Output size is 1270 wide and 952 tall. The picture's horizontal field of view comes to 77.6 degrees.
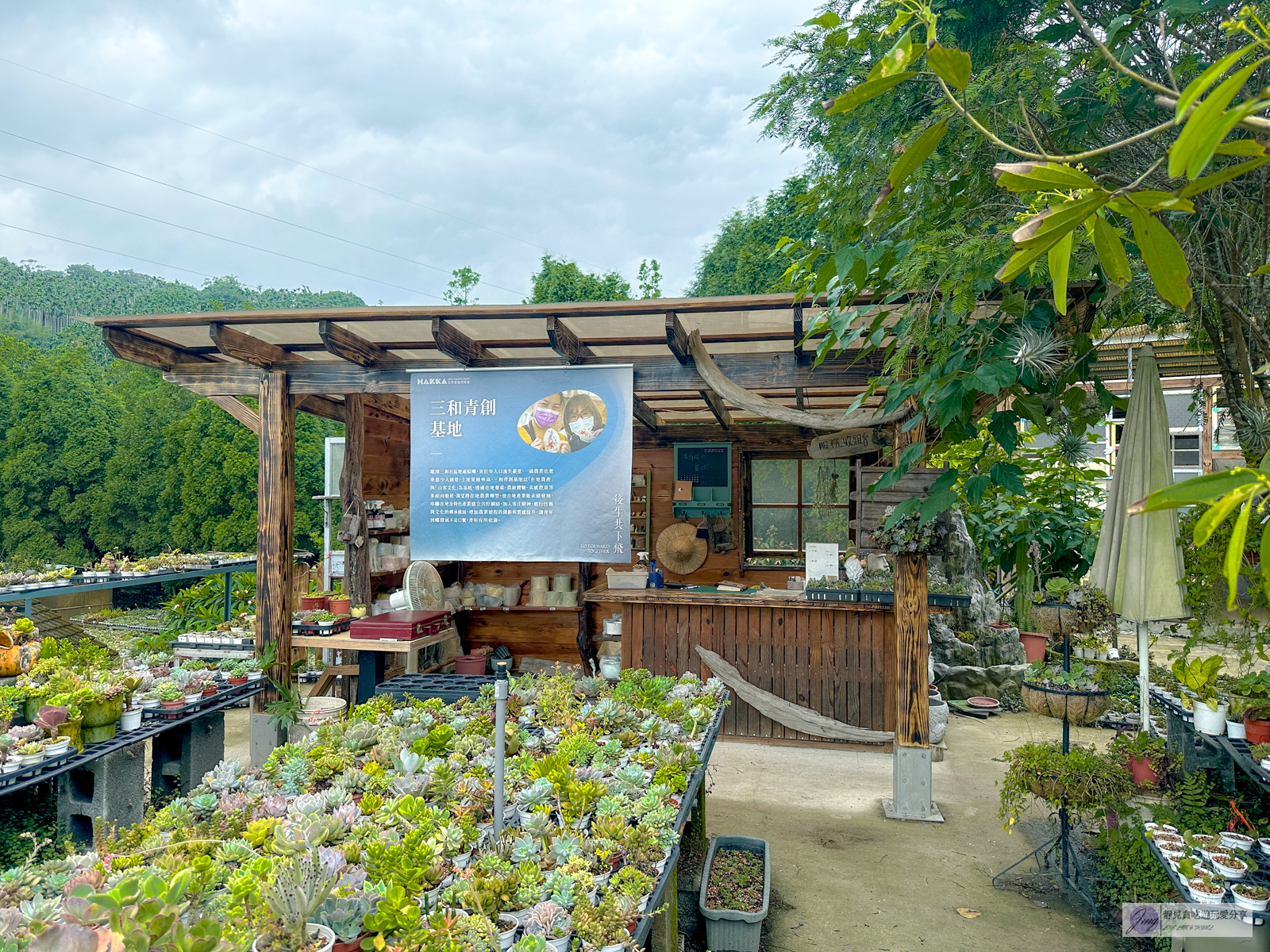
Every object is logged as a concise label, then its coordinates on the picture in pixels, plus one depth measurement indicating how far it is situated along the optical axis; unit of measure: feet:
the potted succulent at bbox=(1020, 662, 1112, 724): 14.08
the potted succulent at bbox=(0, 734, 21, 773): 10.98
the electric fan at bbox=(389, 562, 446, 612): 23.03
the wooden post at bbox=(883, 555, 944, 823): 16.60
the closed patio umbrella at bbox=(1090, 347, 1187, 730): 11.26
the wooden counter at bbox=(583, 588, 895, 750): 21.17
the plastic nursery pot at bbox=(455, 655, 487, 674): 26.94
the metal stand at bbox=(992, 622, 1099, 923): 13.09
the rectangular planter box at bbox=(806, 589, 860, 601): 20.45
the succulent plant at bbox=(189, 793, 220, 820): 7.59
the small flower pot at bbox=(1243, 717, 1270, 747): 10.94
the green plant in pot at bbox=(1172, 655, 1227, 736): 11.60
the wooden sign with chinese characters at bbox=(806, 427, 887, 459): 21.98
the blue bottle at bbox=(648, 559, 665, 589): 25.53
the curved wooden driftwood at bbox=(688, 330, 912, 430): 16.39
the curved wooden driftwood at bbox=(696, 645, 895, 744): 20.97
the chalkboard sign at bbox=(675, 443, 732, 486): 29.58
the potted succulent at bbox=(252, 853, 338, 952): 5.17
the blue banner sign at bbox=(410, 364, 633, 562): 17.56
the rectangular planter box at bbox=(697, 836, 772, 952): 10.69
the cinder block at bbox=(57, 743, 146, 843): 13.16
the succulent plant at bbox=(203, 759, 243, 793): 8.42
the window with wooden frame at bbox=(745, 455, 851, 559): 29.22
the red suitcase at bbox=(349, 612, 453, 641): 21.02
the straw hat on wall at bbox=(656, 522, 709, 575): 29.45
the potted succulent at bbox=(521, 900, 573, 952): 5.70
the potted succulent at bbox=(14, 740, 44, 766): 11.21
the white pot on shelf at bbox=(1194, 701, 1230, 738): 11.58
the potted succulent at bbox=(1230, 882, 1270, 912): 8.84
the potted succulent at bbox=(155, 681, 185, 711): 14.40
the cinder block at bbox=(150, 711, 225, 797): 15.60
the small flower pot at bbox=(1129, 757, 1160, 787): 12.63
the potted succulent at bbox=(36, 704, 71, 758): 11.88
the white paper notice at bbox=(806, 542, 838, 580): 21.16
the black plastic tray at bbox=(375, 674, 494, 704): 13.44
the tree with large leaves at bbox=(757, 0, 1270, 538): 9.85
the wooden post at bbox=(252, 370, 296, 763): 19.07
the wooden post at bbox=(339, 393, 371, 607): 24.94
